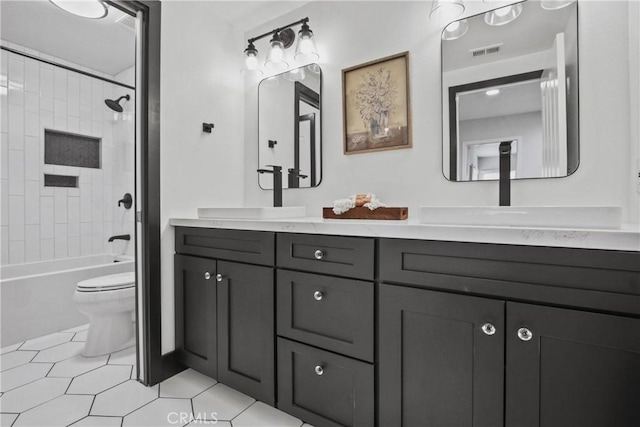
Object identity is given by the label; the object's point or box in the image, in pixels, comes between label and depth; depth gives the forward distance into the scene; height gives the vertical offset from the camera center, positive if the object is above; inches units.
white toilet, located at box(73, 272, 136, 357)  80.4 -25.5
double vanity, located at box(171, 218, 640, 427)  33.2 -14.7
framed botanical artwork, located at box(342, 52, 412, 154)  67.1 +23.8
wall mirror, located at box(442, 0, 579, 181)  52.8 +21.7
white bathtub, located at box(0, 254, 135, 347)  85.0 -24.9
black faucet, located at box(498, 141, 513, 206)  50.6 +5.7
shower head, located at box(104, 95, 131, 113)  117.6 +40.9
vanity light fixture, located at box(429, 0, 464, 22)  57.8 +38.0
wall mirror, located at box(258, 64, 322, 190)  79.0 +22.7
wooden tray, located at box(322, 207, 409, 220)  53.0 -0.4
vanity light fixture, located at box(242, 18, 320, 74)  74.9 +40.5
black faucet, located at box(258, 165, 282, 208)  78.2 +6.8
